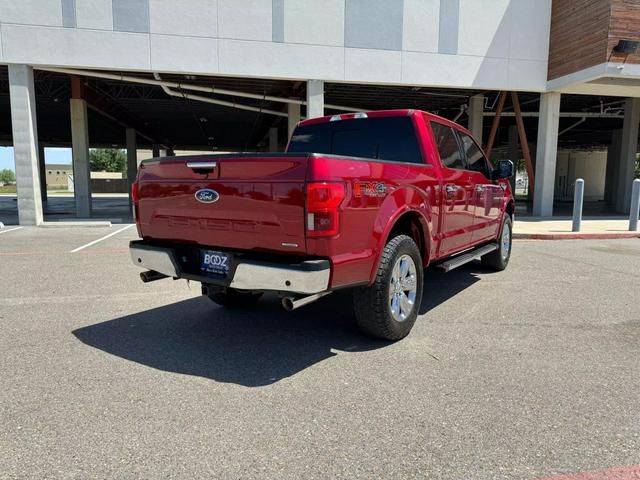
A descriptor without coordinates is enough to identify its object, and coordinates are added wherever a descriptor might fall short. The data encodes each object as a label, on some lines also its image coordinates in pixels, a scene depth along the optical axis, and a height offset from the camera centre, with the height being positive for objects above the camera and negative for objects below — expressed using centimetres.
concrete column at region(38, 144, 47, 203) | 3111 +11
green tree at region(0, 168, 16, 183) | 11509 -57
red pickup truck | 338 -34
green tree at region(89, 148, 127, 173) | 10494 +306
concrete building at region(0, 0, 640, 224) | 1338 +373
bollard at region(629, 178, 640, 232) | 1214 -73
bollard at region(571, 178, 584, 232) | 1247 -77
